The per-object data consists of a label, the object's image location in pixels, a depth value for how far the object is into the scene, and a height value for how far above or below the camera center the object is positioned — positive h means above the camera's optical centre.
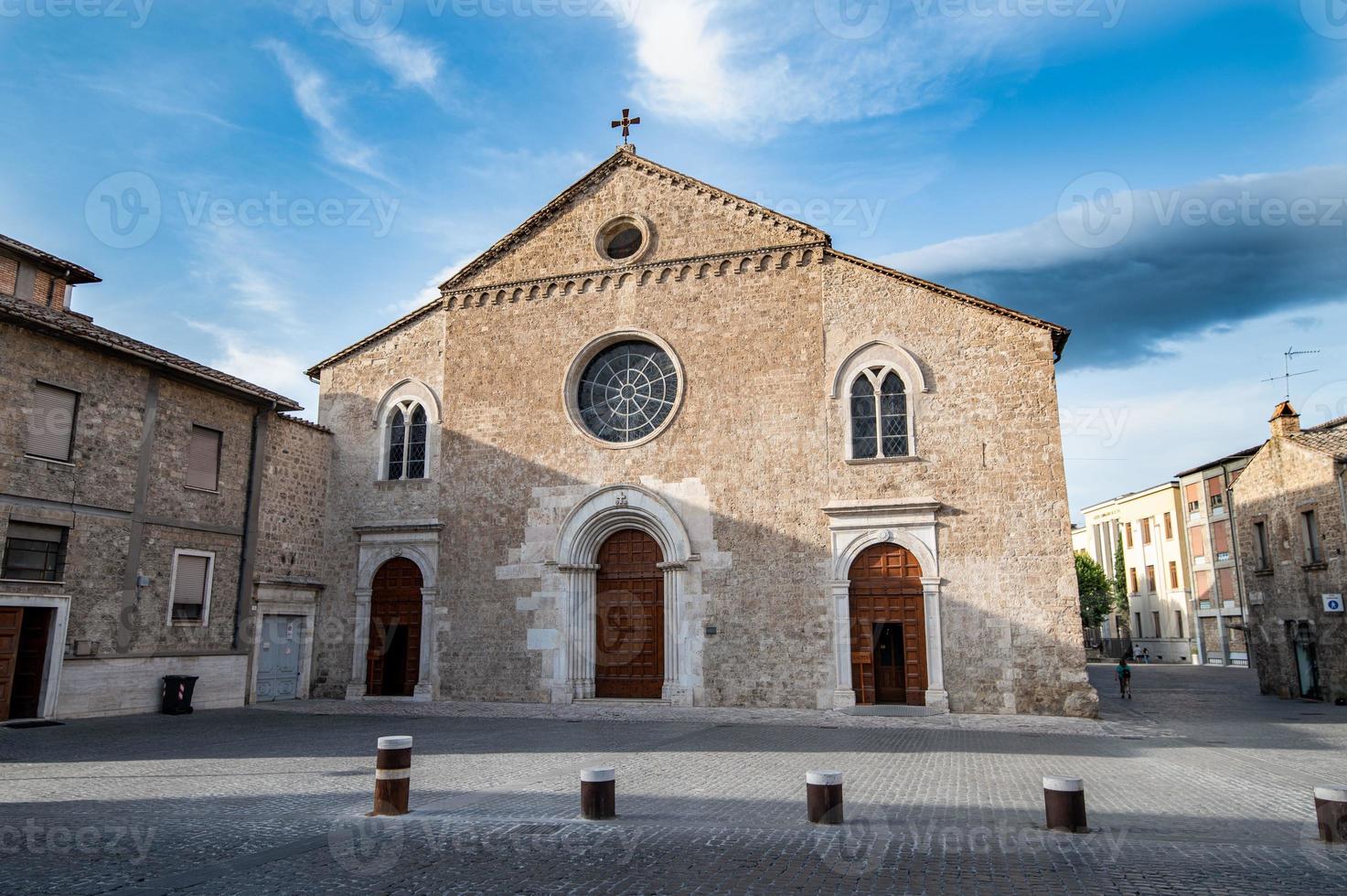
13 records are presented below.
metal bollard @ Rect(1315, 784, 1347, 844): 6.62 -1.45
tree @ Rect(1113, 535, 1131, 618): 55.16 +2.11
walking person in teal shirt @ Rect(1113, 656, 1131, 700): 22.73 -1.57
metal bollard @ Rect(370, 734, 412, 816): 7.74 -1.43
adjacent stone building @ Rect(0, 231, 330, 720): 15.58 +1.93
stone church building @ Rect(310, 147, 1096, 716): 17.91 +2.97
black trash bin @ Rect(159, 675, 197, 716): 17.30 -1.65
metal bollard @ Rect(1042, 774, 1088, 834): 7.09 -1.49
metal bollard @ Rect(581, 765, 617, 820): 7.57 -1.52
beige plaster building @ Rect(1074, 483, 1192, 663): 48.59 +2.59
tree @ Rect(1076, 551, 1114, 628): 56.18 +1.33
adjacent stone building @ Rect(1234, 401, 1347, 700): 20.62 +1.53
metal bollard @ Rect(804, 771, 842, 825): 7.34 -1.50
